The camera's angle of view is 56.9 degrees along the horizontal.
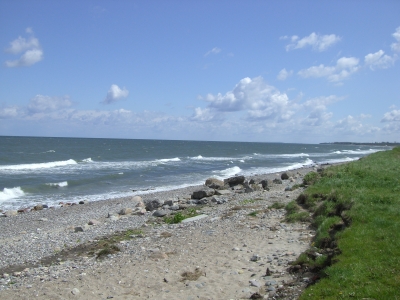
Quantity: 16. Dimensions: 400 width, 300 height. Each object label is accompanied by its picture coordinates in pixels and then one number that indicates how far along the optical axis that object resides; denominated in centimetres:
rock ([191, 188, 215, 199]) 2092
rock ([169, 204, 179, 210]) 1780
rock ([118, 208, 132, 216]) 1812
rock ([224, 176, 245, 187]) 2634
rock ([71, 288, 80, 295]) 751
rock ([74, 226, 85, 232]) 1465
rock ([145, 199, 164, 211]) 1881
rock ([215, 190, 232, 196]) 2145
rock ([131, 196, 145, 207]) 2196
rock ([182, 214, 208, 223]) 1397
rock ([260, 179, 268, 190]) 2322
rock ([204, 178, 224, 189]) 2578
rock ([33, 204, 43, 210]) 2151
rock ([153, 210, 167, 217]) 1624
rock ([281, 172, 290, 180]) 2854
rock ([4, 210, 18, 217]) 1979
